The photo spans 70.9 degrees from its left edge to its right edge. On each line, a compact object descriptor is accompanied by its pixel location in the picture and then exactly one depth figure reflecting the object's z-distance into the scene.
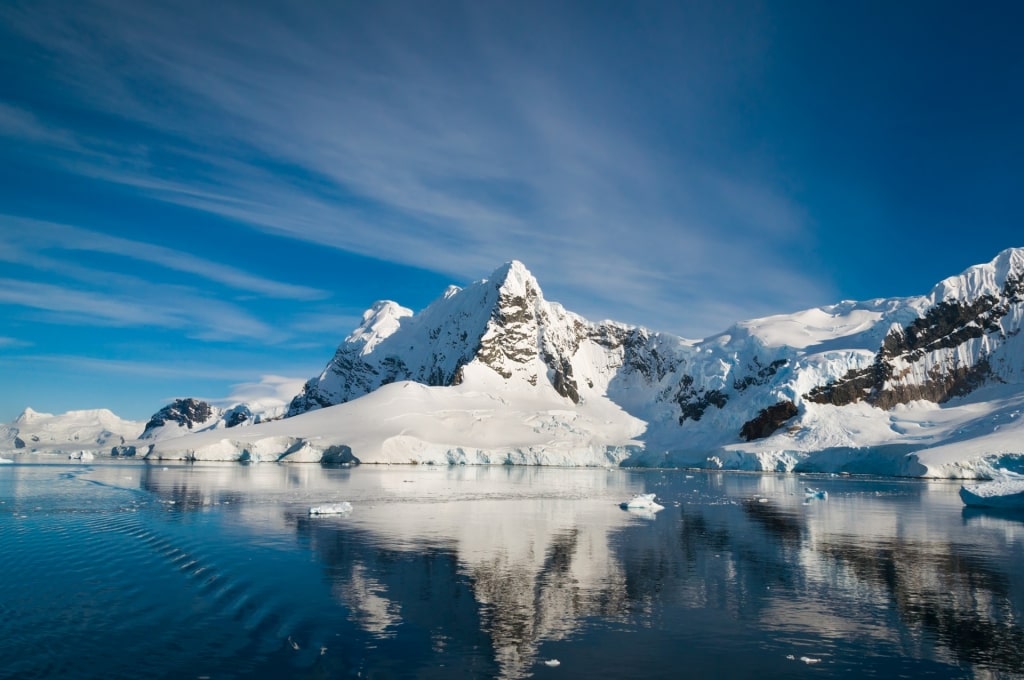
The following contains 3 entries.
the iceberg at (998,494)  40.16
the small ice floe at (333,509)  32.47
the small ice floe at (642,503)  38.06
